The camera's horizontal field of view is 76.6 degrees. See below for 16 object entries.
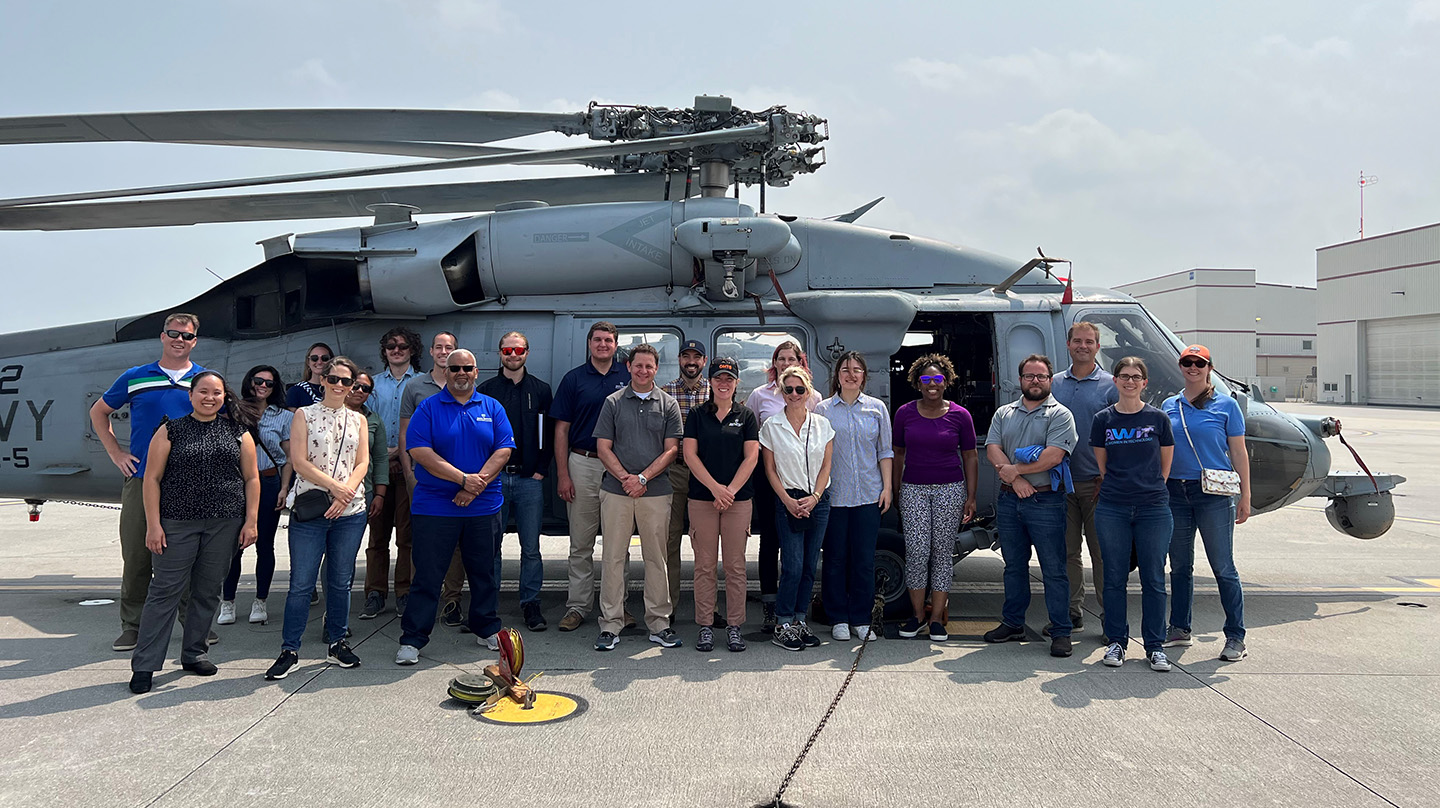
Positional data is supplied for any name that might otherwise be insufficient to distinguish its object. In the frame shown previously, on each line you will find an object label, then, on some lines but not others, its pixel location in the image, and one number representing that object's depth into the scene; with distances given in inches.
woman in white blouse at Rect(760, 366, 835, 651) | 229.8
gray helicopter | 274.1
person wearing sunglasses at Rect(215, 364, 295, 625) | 239.0
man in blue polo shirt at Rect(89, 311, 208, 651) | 217.8
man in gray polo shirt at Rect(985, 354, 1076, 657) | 227.5
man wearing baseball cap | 243.8
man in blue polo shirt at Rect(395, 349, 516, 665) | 218.1
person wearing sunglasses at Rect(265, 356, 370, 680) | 210.2
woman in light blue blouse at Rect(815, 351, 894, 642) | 237.8
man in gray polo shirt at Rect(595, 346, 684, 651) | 230.7
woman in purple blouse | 238.8
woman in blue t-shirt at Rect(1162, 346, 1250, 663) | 225.6
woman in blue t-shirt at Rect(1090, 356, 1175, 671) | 216.5
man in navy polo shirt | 244.7
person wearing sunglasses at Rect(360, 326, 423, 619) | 261.4
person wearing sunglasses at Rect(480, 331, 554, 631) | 247.6
